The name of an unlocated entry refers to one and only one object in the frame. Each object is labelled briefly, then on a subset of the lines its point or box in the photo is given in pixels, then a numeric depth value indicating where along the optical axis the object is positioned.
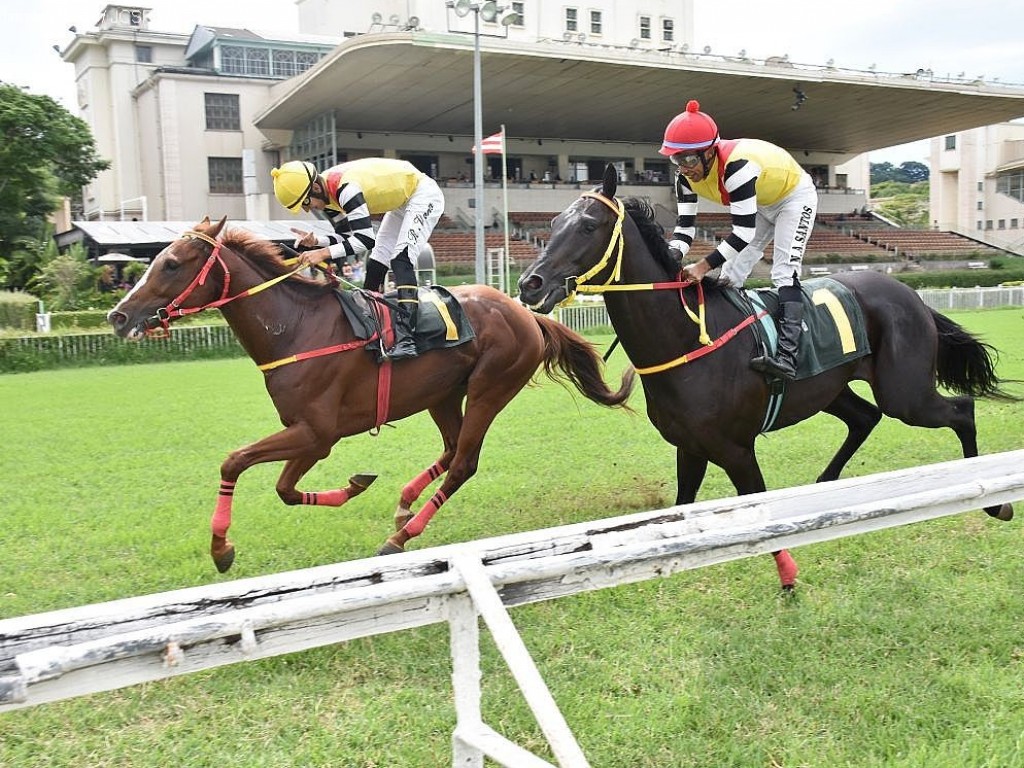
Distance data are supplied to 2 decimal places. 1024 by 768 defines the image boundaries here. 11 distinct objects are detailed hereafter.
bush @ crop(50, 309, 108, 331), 20.92
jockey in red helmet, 4.55
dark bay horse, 4.41
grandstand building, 33.53
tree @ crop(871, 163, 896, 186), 126.28
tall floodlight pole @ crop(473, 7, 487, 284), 18.80
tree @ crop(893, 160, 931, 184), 122.88
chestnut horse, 4.71
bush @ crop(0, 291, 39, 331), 21.14
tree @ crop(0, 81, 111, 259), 33.69
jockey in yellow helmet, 5.28
